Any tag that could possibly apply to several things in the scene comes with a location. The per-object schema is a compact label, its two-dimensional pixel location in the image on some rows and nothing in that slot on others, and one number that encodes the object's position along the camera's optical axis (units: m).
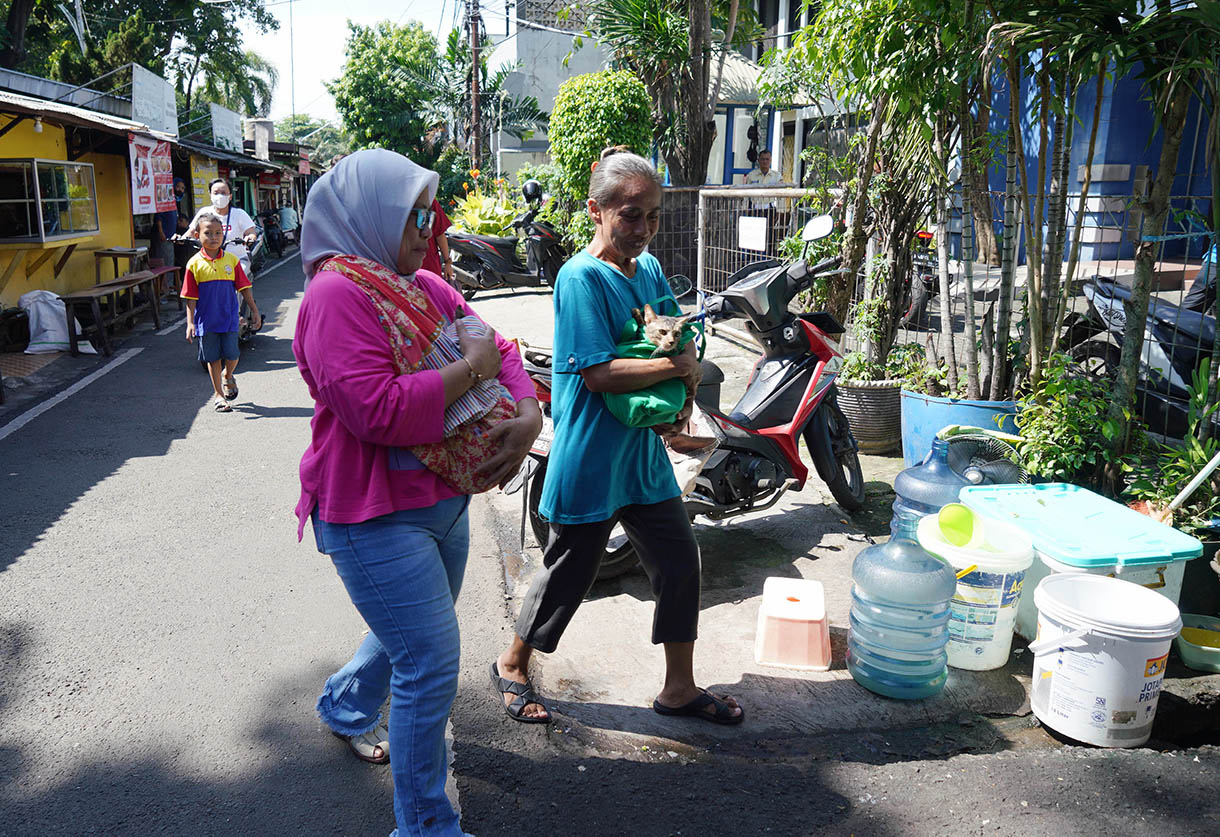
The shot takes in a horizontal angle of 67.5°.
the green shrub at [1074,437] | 4.52
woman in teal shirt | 2.85
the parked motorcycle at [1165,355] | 4.88
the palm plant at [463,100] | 28.05
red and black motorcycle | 4.54
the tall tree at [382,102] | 32.34
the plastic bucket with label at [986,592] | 3.45
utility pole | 22.67
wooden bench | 10.59
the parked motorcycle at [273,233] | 28.23
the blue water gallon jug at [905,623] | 3.39
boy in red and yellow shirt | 7.86
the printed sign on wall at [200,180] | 19.89
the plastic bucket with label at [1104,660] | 3.02
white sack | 10.51
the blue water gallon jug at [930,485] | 4.16
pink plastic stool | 3.65
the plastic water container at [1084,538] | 3.38
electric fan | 4.43
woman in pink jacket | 2.12
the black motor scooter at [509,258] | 13.58
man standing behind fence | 8.91
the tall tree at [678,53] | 13.26
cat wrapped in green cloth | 2.83
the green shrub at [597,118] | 13.14
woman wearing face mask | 10.16
